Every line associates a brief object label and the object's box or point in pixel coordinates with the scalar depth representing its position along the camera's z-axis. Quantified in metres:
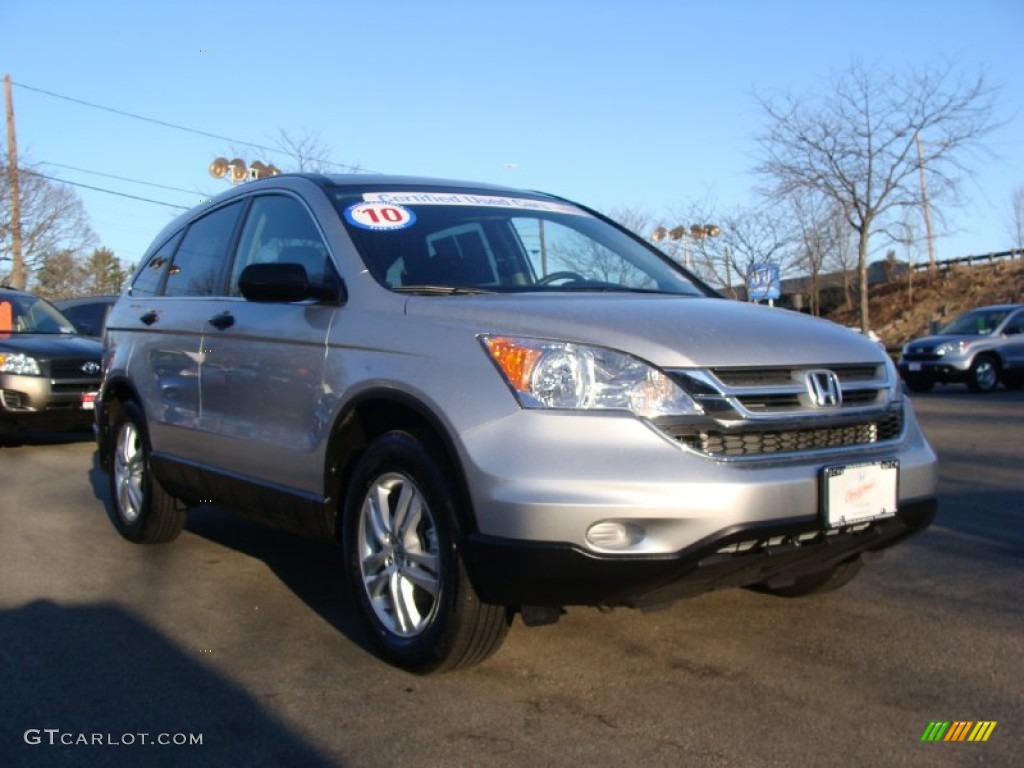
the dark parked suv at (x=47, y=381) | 9.95
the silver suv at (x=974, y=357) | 17.48
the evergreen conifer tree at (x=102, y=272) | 53.25
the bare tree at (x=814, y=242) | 29.59
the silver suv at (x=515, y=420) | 3.06
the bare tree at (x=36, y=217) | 33.59
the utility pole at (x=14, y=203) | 30.09
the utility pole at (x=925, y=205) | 27.22
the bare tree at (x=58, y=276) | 42.25
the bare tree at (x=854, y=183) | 27.55
